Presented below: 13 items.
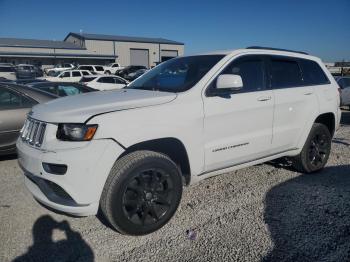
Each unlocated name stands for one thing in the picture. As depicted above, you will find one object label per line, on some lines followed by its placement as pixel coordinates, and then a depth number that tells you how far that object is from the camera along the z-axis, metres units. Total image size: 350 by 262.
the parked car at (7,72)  28.06
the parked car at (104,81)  19.69
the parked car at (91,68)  34.62
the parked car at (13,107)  5.30
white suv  2.79
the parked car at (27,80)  10.53
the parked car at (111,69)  38.60
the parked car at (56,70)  35.27
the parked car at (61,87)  7.04
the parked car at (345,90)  13.24
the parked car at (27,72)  30.99
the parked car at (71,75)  27.31
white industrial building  51.69
